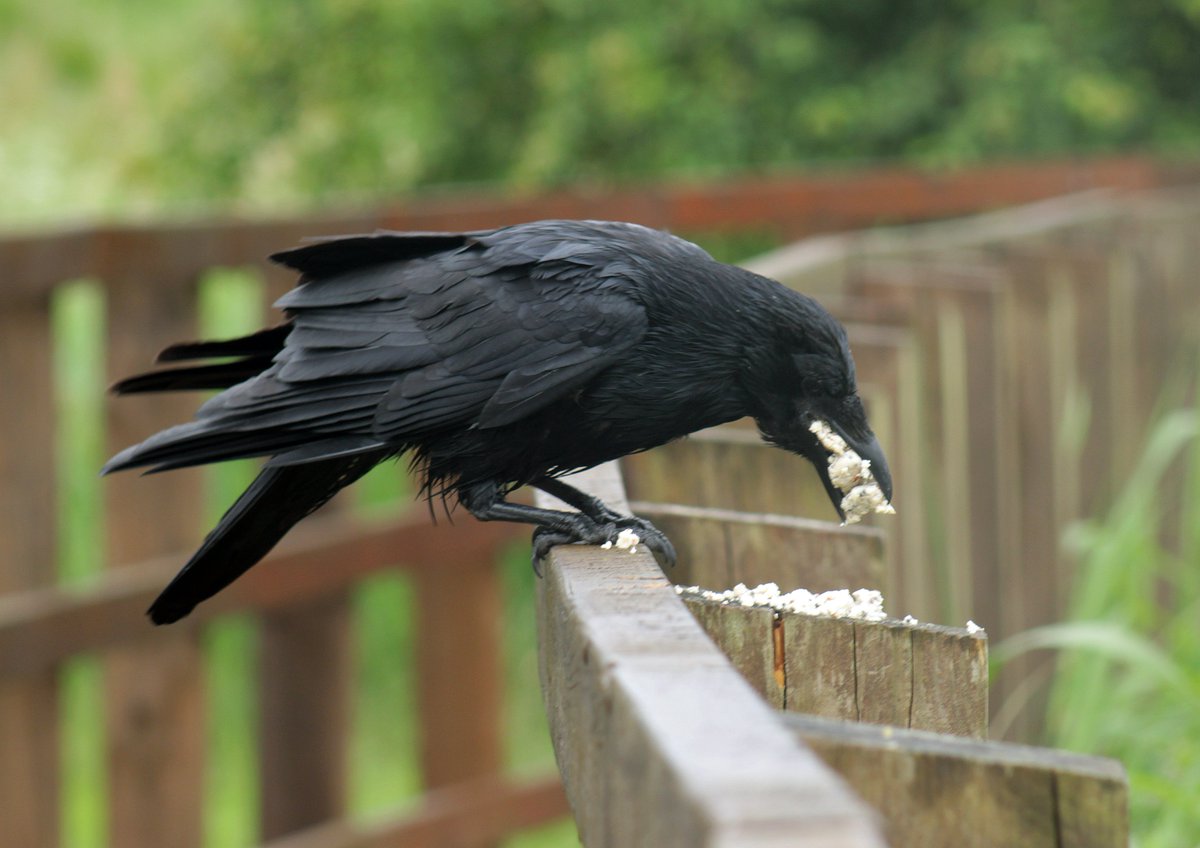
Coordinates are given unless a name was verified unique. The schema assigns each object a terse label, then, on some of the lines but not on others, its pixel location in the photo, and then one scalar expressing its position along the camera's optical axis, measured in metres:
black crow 6.99
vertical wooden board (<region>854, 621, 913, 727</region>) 6.66
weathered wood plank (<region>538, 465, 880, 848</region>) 4.92
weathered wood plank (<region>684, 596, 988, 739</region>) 6.65
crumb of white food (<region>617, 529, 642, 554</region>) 6.81
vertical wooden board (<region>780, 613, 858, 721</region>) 6.67
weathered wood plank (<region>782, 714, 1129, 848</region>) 6.12
